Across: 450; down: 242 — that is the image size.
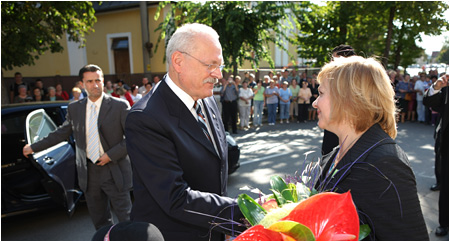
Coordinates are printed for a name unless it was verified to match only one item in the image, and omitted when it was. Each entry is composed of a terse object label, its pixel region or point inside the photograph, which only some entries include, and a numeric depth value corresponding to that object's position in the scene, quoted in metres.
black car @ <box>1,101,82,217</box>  3.85
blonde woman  1.30
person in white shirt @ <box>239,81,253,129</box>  11.95
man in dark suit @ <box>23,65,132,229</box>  3.40
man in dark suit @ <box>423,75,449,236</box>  3.77
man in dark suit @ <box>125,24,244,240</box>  1.67
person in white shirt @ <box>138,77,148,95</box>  11.43
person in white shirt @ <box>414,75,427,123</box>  12.44
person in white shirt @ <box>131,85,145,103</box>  10.37
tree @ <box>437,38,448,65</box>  40.70
